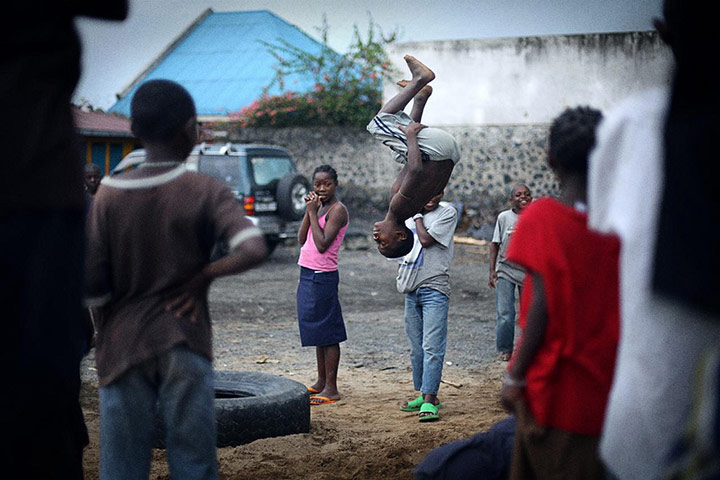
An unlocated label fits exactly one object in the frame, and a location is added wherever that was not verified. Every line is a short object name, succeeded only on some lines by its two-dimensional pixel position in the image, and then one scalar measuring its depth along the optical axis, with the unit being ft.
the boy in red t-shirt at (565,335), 8.25
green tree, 73.00
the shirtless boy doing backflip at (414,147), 16.63
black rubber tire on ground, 17.49
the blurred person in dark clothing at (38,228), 6.64
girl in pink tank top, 22.18
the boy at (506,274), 26.58
